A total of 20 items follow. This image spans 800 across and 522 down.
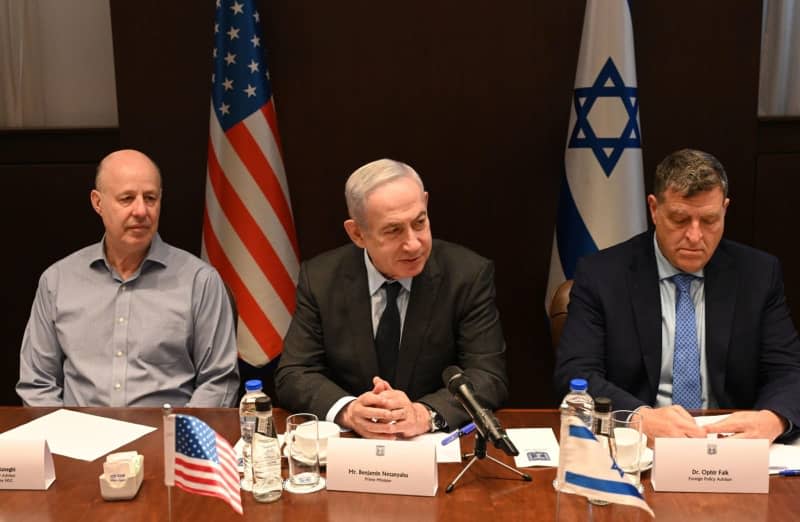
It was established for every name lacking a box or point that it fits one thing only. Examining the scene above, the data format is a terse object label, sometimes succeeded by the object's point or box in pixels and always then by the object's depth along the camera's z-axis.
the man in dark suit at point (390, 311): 2.42
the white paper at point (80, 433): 2.12
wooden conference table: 1.73
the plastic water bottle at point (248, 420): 1.91
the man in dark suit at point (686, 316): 2.46
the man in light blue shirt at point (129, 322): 2.83
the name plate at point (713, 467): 1.81
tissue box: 1.83
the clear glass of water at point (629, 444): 1.83
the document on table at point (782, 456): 1.93
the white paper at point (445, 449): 2.01
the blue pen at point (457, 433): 2.10
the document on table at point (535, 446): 1.99
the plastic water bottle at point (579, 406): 1.98
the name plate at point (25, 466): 1.90
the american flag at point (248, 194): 3.65
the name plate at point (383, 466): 1.82
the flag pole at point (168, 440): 1.67
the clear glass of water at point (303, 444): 1.92
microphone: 1.79
